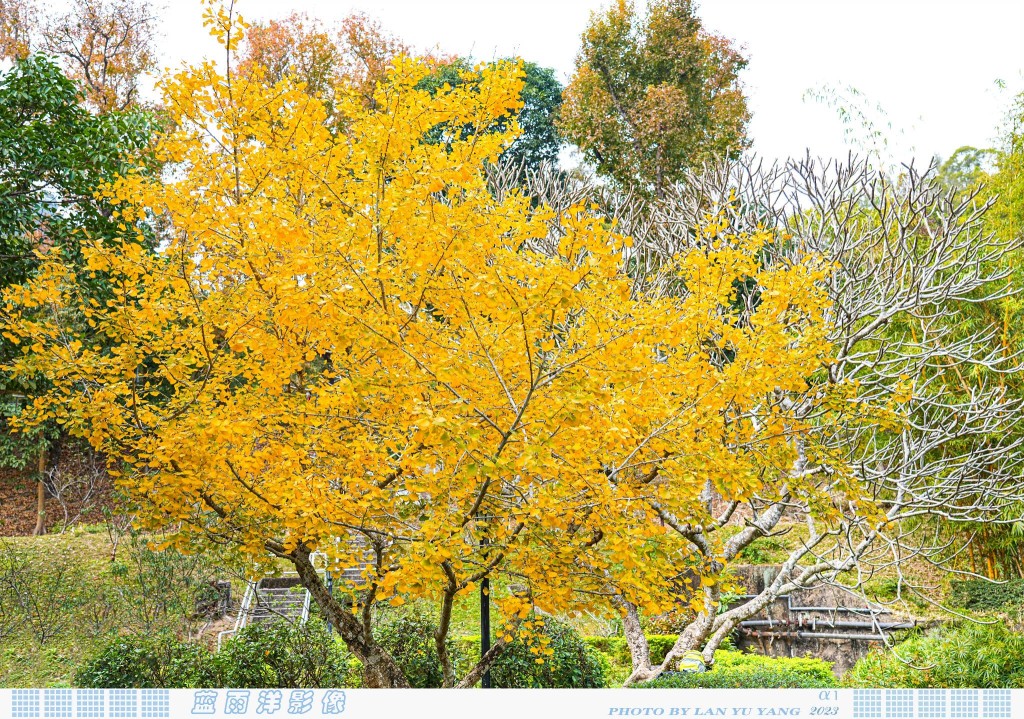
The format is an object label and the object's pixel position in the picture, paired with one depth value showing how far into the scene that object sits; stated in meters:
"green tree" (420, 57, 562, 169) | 19.88
